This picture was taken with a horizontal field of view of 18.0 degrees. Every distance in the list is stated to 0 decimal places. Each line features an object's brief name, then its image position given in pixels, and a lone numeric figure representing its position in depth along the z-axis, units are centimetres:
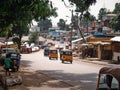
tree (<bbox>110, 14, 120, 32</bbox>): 6963
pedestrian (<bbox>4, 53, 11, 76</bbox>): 2742
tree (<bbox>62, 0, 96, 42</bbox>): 2382
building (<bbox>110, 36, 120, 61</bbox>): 4445
